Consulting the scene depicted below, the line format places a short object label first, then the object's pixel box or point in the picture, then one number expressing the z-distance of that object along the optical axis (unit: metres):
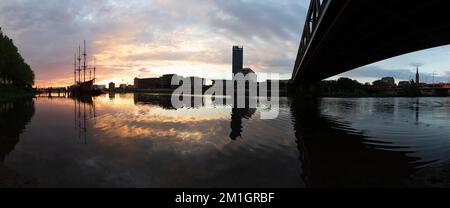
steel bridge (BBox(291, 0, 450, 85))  15.66
